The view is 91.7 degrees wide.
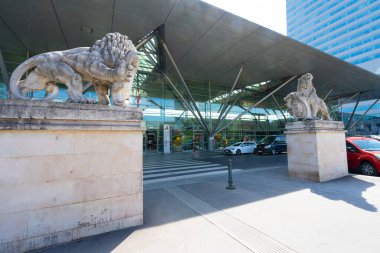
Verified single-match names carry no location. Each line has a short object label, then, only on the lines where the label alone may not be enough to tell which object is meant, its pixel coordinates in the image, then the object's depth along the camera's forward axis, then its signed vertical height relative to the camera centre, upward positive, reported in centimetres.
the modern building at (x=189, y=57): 1232 +786
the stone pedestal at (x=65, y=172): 257 -53
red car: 731 -88
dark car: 1873 -116
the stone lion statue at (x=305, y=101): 673 +124
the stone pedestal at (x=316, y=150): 634 -57
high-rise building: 5734 +3878
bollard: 566 -142
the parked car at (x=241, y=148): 1947 -140
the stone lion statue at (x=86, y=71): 324 +121
